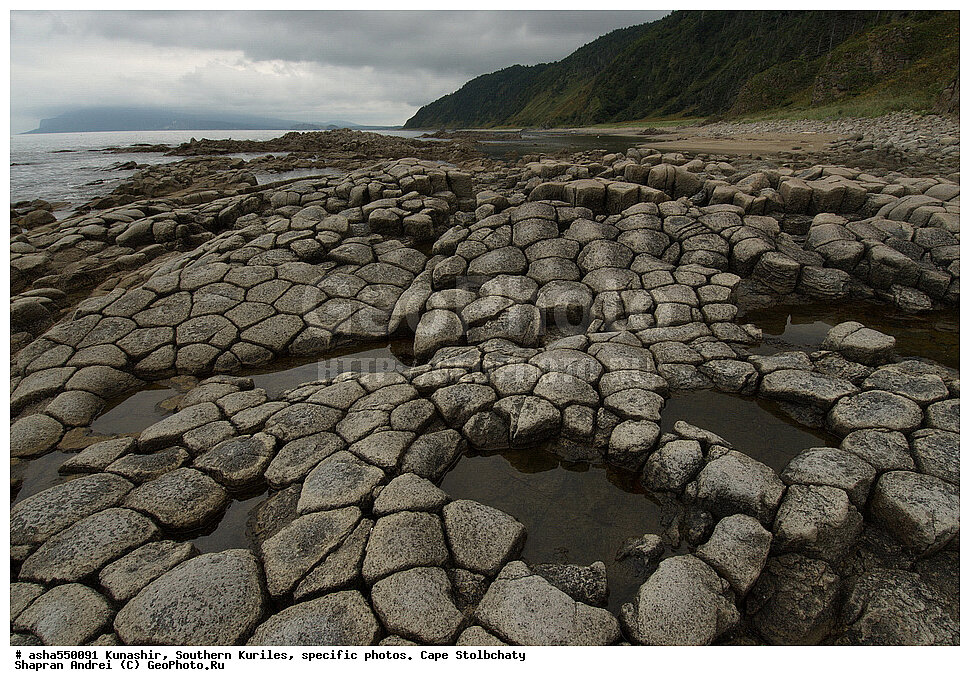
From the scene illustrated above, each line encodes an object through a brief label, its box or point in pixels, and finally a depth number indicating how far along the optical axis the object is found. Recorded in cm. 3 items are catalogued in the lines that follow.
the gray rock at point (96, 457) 290
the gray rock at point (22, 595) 207
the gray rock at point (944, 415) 274
